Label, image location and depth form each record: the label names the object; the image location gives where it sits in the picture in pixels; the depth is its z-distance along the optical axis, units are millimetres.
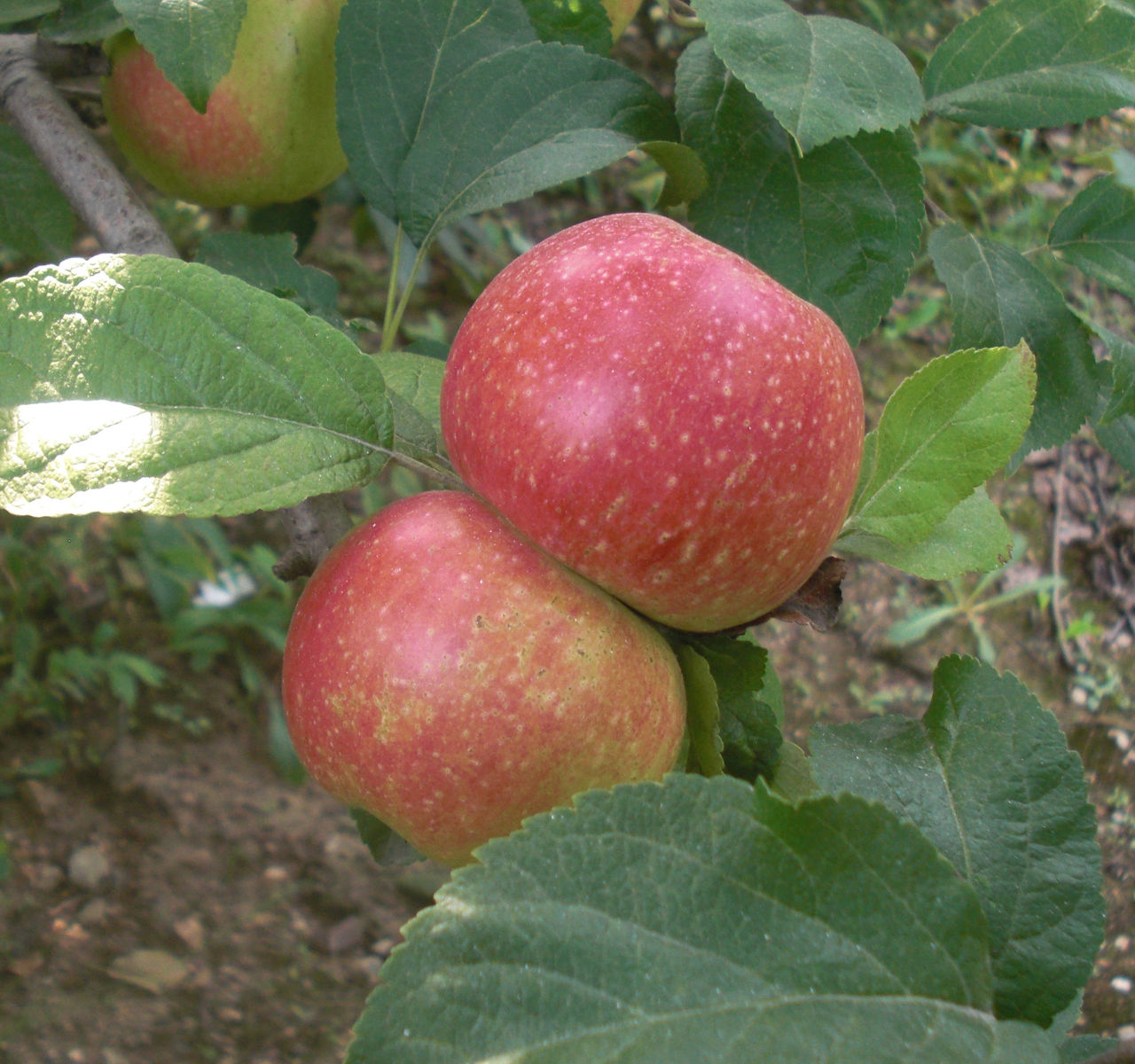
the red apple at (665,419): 215
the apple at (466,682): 220
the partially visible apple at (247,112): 301
